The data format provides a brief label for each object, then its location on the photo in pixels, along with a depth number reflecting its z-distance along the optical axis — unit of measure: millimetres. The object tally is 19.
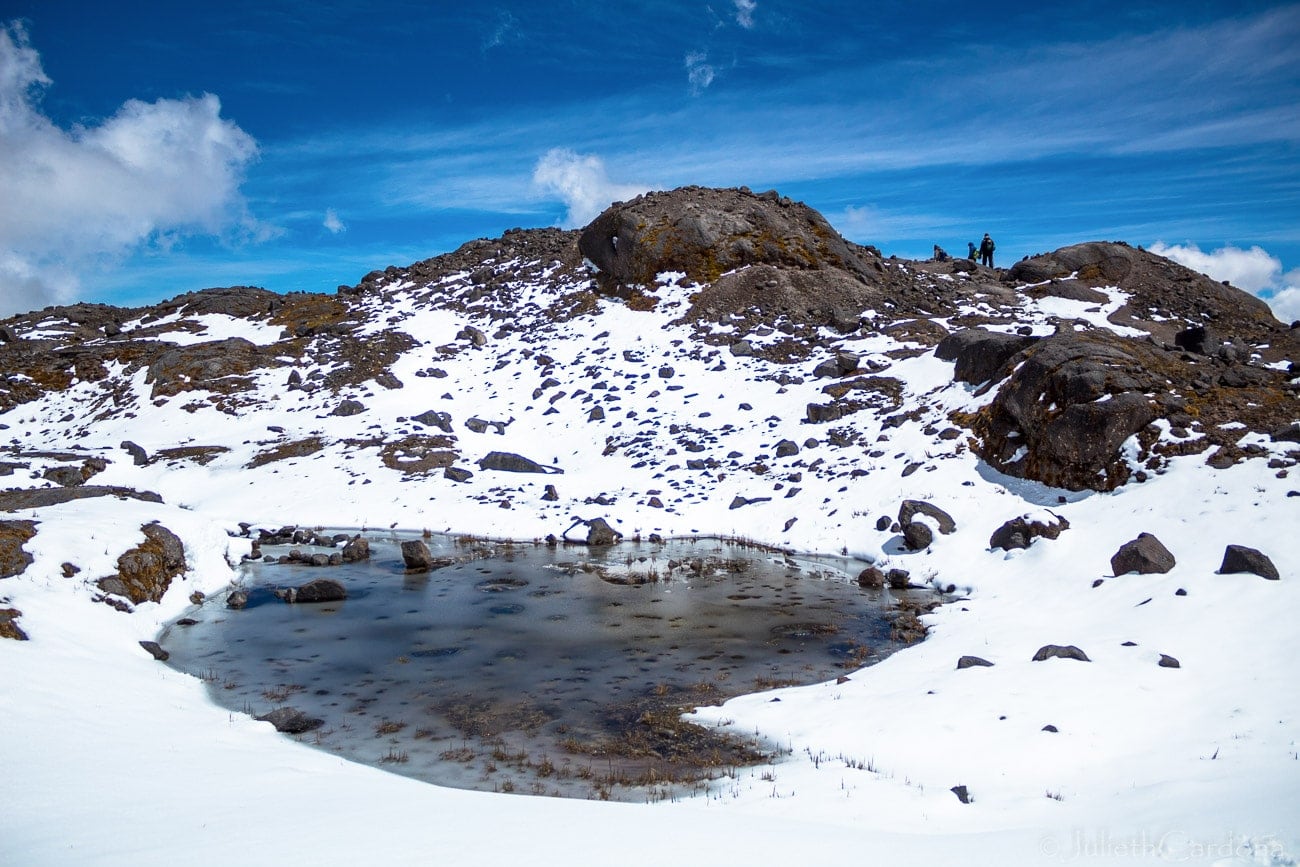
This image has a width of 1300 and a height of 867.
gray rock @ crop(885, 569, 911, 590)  19844
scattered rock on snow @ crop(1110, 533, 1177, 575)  15703
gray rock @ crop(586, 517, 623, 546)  26047
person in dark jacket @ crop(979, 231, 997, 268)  55822
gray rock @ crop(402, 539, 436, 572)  23141
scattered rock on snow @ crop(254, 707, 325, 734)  11719
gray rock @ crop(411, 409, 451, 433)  37250
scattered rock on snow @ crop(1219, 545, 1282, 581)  14070
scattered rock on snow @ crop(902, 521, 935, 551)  21344
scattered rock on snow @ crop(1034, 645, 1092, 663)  12812
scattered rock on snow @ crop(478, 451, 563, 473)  32938
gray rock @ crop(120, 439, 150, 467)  35144
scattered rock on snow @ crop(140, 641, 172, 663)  14961
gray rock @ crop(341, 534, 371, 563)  24297
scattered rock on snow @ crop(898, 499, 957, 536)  21462
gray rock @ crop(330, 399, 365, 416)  38688
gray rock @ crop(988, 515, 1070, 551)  19125
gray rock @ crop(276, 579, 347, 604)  19891
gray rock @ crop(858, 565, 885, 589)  19969
